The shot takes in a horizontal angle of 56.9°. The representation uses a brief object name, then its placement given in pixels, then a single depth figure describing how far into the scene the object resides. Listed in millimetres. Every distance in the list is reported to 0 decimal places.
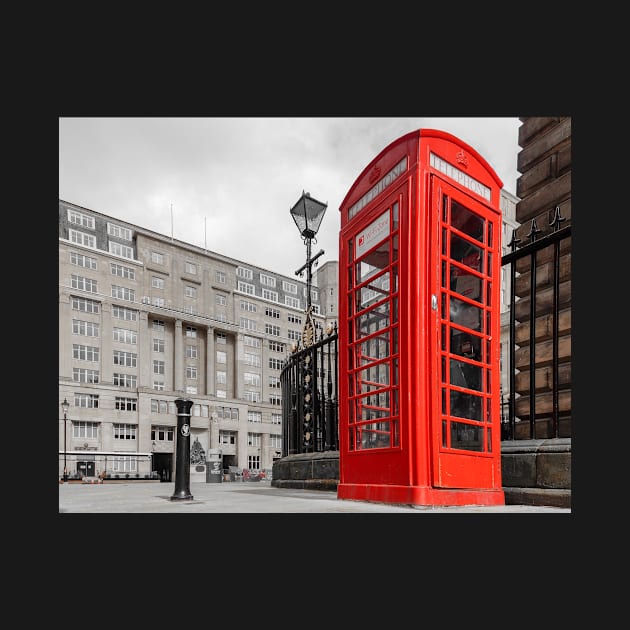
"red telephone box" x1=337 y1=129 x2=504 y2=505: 4438
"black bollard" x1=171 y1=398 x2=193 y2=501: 6188
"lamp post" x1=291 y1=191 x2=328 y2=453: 8664
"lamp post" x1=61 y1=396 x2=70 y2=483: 21559
